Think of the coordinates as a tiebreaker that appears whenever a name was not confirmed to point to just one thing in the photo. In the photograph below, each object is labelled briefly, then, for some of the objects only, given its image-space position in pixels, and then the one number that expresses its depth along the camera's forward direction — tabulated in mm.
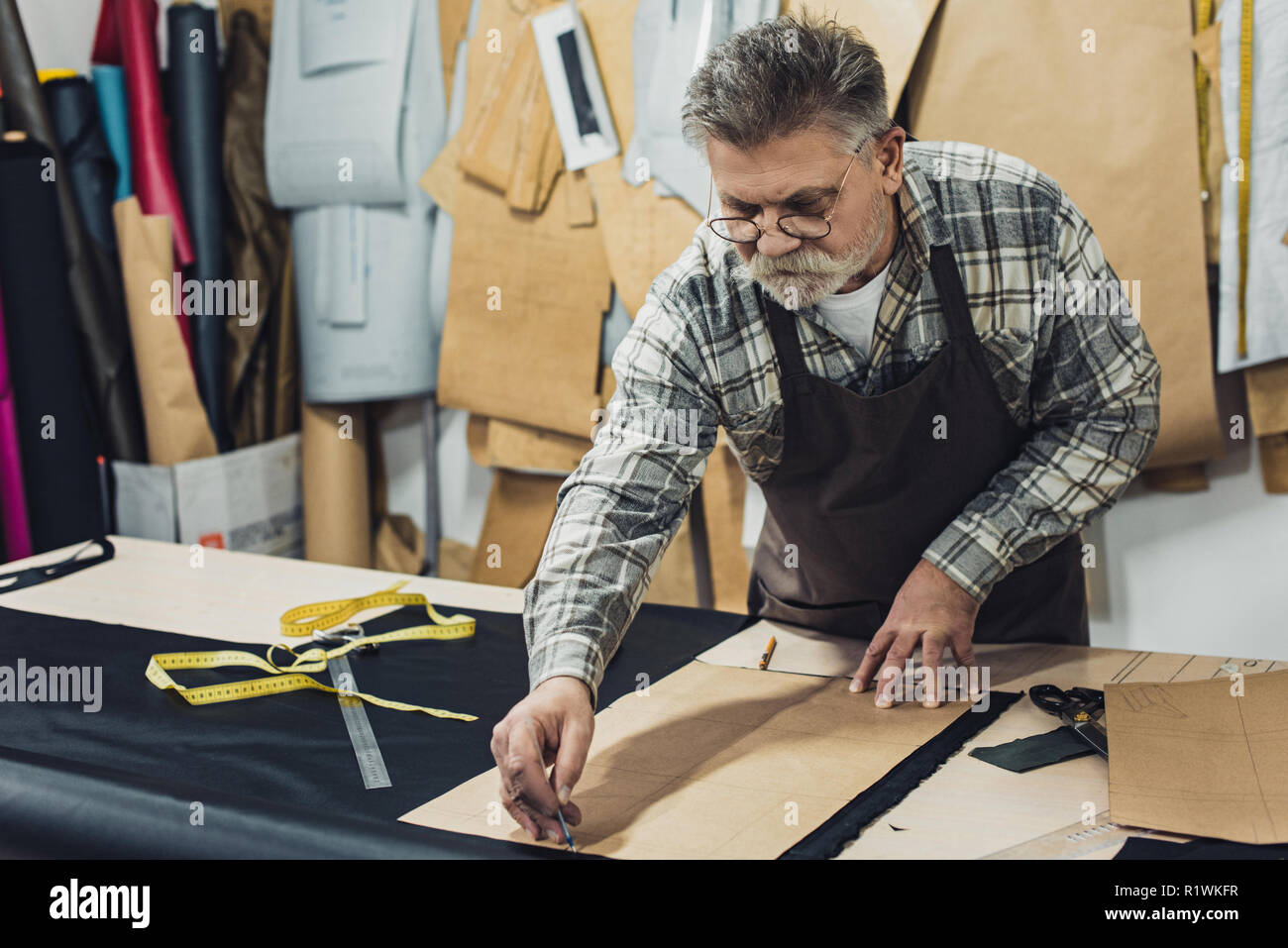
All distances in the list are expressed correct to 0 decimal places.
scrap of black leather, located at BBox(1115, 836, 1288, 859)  907
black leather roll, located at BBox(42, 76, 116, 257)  2680
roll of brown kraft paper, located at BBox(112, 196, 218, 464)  2730
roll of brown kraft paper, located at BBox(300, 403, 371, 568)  3137
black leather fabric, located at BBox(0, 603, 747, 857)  1057
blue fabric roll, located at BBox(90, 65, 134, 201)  2799
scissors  1131
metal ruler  1147
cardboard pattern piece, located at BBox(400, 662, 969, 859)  997
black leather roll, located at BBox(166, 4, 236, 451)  2871
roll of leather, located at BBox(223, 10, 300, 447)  3025
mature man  1276
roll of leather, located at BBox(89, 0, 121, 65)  2891
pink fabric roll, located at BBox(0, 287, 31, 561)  2459
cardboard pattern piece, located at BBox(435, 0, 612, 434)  2738
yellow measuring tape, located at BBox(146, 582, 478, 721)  1386
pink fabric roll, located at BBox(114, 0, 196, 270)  2795
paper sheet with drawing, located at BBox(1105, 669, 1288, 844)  959
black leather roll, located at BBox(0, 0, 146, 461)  2557
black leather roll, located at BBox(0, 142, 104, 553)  2463
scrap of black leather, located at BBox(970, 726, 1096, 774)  1101
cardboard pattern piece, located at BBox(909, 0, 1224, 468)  2139
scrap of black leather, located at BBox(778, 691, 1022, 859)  955
